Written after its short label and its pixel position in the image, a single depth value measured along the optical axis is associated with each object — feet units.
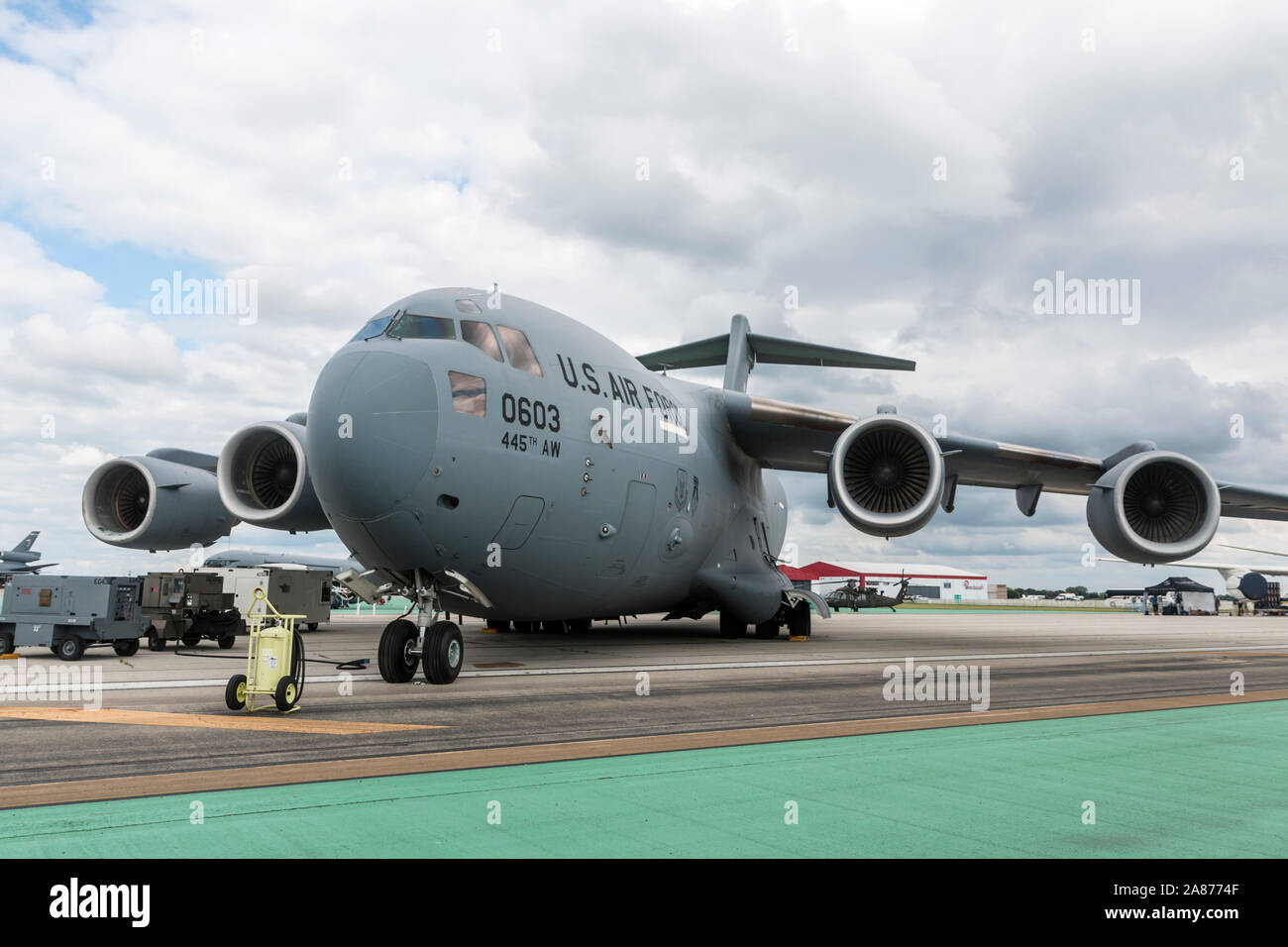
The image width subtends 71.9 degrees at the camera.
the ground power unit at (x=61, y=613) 45.88
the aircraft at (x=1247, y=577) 195.11
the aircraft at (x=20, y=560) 196.54
